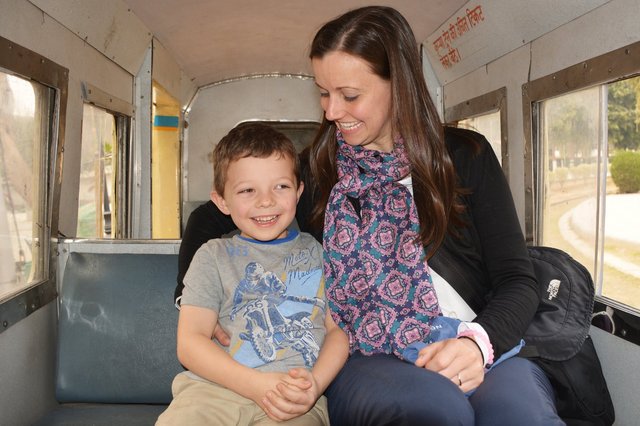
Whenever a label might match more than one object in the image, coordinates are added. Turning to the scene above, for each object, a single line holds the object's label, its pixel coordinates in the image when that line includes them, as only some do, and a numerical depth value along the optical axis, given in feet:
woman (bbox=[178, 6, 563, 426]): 6.13
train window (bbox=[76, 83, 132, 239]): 12.62
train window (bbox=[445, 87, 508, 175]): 11.78
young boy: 5.78
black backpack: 6.11
